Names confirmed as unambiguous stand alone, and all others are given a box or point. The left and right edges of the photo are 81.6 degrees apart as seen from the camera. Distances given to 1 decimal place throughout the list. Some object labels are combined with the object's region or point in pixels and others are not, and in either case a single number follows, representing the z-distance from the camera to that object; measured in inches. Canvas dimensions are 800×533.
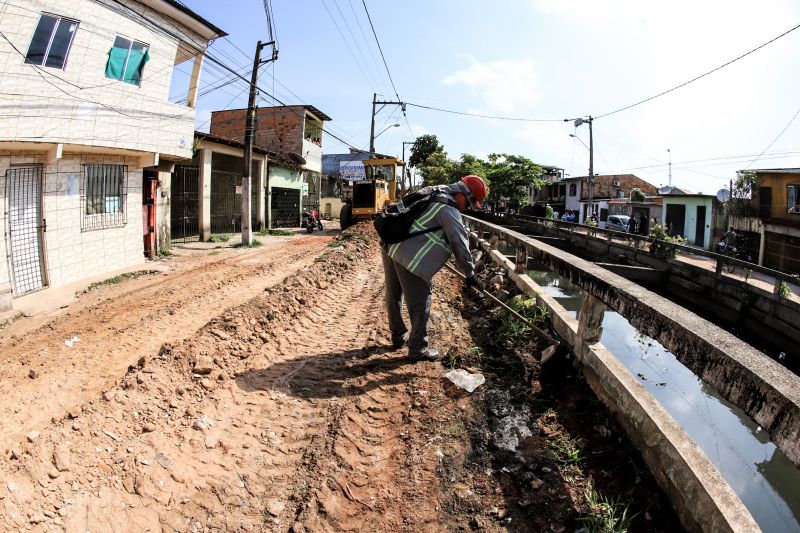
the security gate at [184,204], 609.9
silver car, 1098.2
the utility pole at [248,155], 571.8
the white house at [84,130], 287.1
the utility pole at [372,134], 1133.5
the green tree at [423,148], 2123.5
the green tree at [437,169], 1617.6
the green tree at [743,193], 796.0
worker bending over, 162.6
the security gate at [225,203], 708.7
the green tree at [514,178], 1370.6
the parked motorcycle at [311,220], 845.8
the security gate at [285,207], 890.7
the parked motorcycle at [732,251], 722.2
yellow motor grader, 773.9
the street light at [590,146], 1118.7
